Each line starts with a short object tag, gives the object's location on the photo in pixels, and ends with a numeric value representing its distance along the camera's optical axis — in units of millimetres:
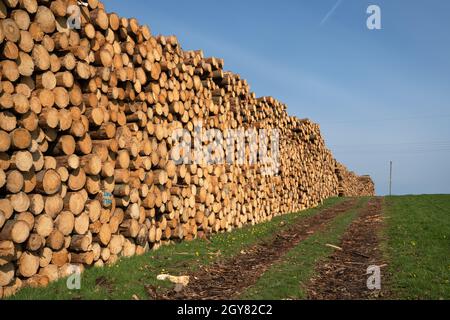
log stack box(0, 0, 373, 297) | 5574
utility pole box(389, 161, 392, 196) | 65062
